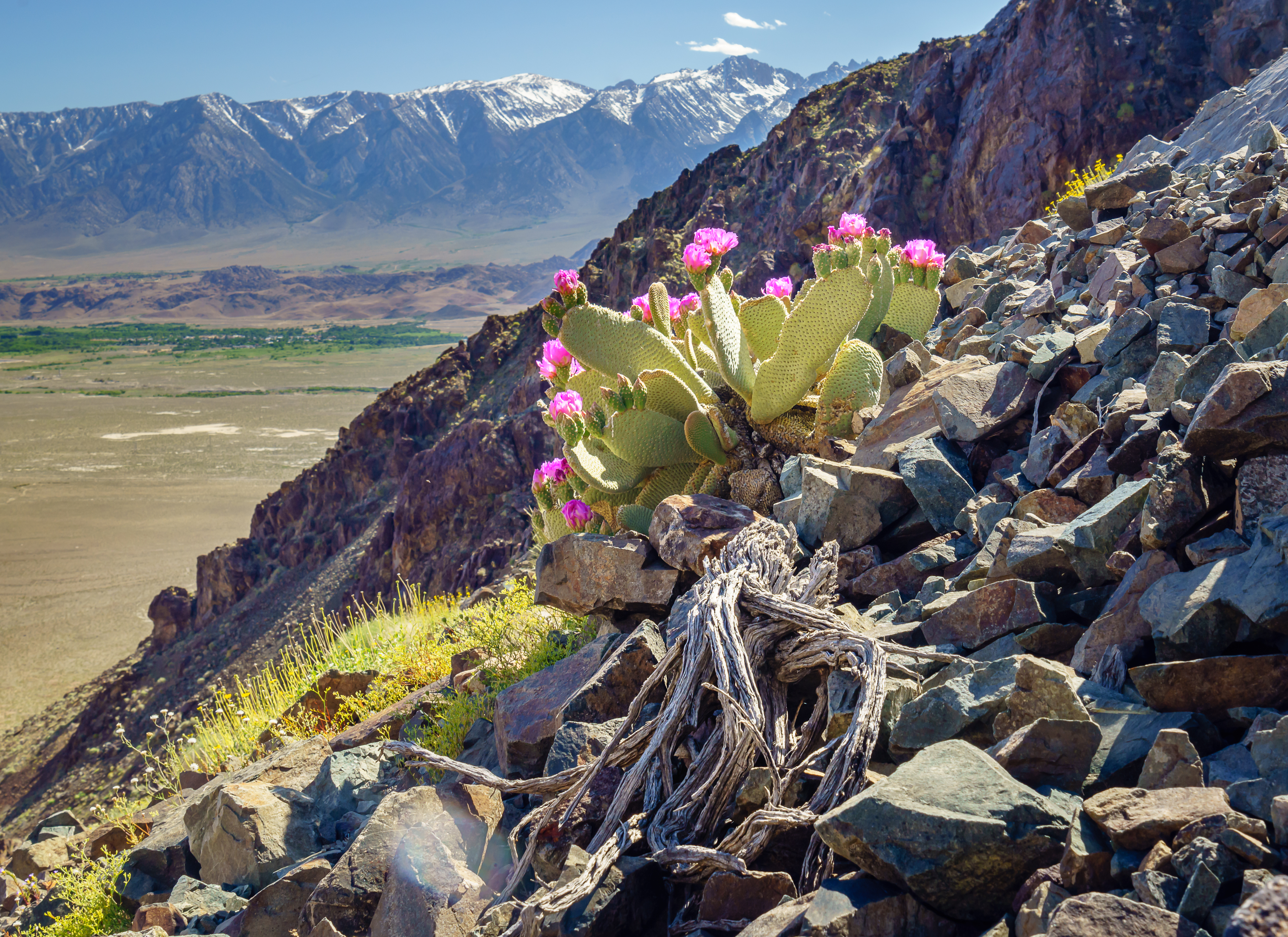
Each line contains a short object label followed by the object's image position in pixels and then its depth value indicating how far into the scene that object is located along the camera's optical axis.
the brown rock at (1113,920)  1.29
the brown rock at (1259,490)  2.04
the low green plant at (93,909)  3.53
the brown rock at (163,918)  2.98
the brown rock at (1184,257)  4.15
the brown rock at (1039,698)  1.88
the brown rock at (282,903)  2.74
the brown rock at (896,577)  3.16
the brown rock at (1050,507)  2.86
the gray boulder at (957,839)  1.57
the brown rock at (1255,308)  3.08
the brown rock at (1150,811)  1.46
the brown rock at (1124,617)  2.11
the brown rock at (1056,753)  1.78
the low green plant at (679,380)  4.63
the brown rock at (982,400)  3.74
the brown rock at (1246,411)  2.05
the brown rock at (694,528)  3.60
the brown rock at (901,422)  4.04
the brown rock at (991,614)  2.42
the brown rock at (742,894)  1.87
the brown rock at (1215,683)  1.79
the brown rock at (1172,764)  1.60
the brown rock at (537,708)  3.01
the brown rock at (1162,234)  4.33
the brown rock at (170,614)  26.84
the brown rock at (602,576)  3.81
